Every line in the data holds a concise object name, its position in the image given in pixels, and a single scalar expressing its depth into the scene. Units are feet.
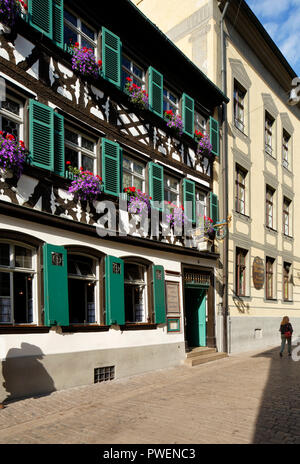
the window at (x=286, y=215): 68.91
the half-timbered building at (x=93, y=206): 26.45
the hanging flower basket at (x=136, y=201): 35.37
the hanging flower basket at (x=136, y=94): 36.73
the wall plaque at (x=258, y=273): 55.67
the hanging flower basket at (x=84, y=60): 31.17
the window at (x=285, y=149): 70.48
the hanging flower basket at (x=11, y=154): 24.43
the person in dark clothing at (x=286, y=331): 46.06
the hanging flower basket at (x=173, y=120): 41.50
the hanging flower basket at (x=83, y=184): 29.99
